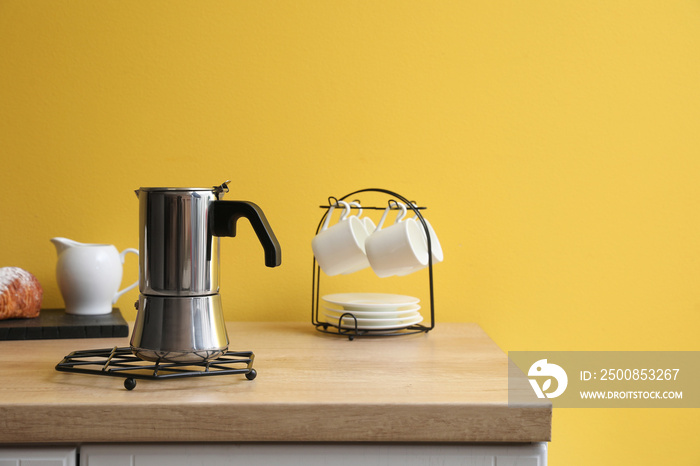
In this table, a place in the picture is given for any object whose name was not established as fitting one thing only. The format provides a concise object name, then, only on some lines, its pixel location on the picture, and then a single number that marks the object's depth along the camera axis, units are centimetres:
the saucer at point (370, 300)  123
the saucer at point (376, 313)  123
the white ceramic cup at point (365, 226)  128
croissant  122
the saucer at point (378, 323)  122
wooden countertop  79
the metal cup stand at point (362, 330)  121
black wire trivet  88
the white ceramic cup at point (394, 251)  117
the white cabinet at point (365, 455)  81
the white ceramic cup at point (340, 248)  120
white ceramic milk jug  128
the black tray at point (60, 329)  116
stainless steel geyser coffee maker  91
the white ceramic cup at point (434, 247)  125
